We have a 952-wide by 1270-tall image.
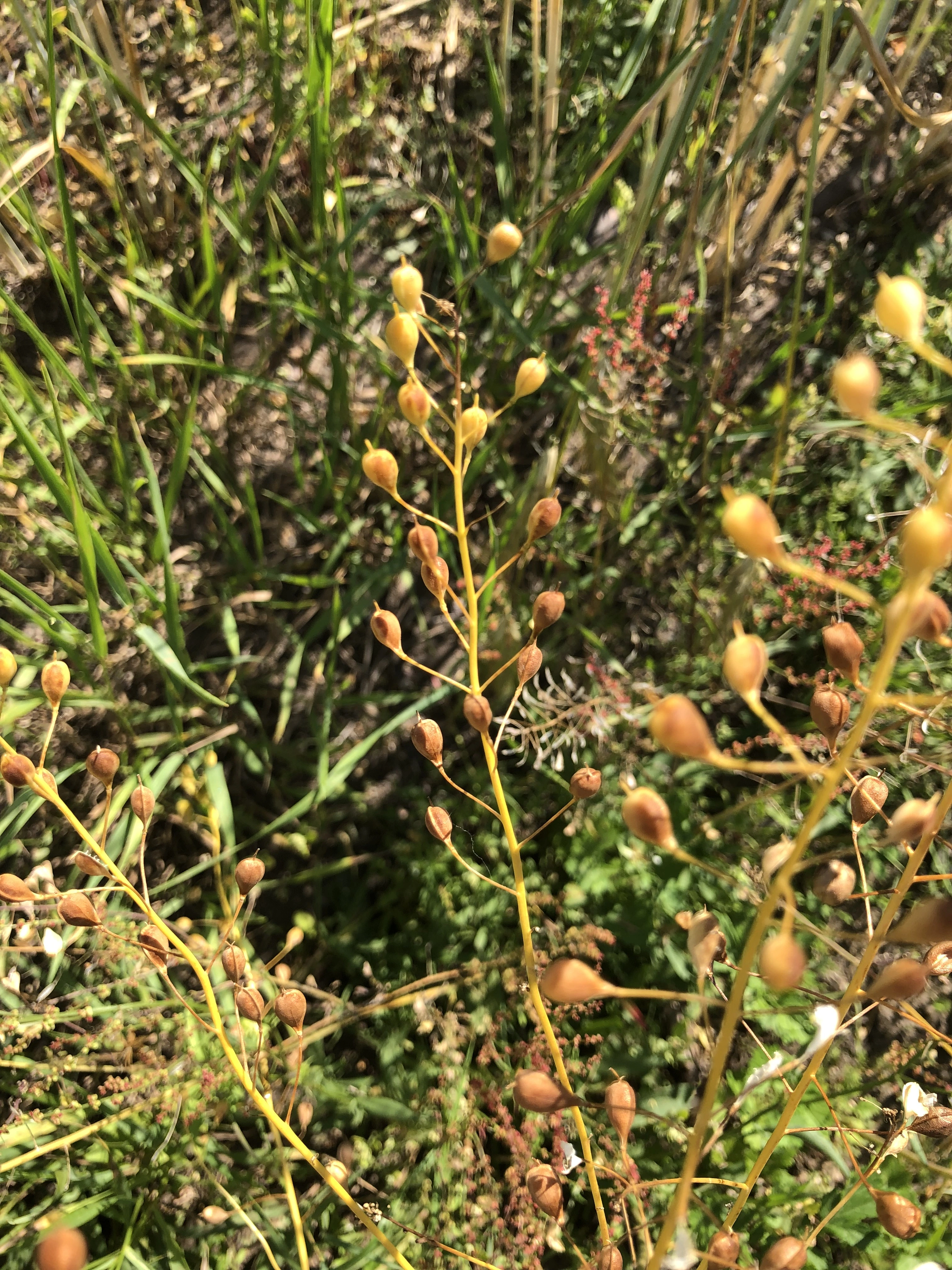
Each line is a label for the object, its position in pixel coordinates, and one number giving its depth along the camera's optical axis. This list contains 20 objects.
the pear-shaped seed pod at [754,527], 0.11
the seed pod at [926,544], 0.10
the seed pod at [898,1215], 0.14
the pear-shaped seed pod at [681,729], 0.11
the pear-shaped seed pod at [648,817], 0.12
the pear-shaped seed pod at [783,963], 0.11
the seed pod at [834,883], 0.14
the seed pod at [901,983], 0.12
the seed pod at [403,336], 0.16
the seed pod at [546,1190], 0.15
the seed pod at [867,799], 0.14
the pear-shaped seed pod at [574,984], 0.12
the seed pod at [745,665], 0.11
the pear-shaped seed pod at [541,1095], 0.13
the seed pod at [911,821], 0.11
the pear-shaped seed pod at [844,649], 0.14
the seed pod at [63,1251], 0.12
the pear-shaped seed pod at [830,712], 0.15
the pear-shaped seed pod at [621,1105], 0.15
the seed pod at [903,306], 0.11
